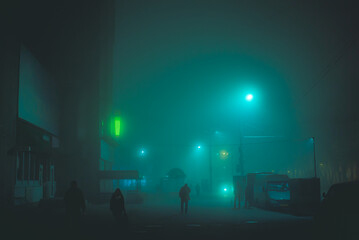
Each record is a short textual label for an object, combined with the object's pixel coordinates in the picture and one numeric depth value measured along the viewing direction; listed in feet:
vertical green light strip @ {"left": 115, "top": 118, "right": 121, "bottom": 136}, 201.21
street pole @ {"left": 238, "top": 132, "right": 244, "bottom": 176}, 126.31
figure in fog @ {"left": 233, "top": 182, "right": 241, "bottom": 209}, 95.13
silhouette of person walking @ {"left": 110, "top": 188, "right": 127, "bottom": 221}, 52.29
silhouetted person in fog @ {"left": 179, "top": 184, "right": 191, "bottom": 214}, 79.10
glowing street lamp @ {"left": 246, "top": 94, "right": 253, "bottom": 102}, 100.75
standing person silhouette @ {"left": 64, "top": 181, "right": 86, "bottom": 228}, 46.09
